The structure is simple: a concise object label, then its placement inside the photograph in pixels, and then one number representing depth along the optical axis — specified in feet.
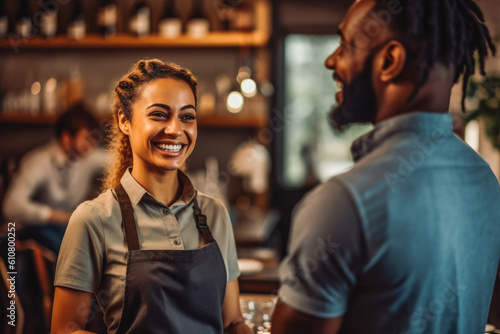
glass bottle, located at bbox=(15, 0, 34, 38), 13.76
